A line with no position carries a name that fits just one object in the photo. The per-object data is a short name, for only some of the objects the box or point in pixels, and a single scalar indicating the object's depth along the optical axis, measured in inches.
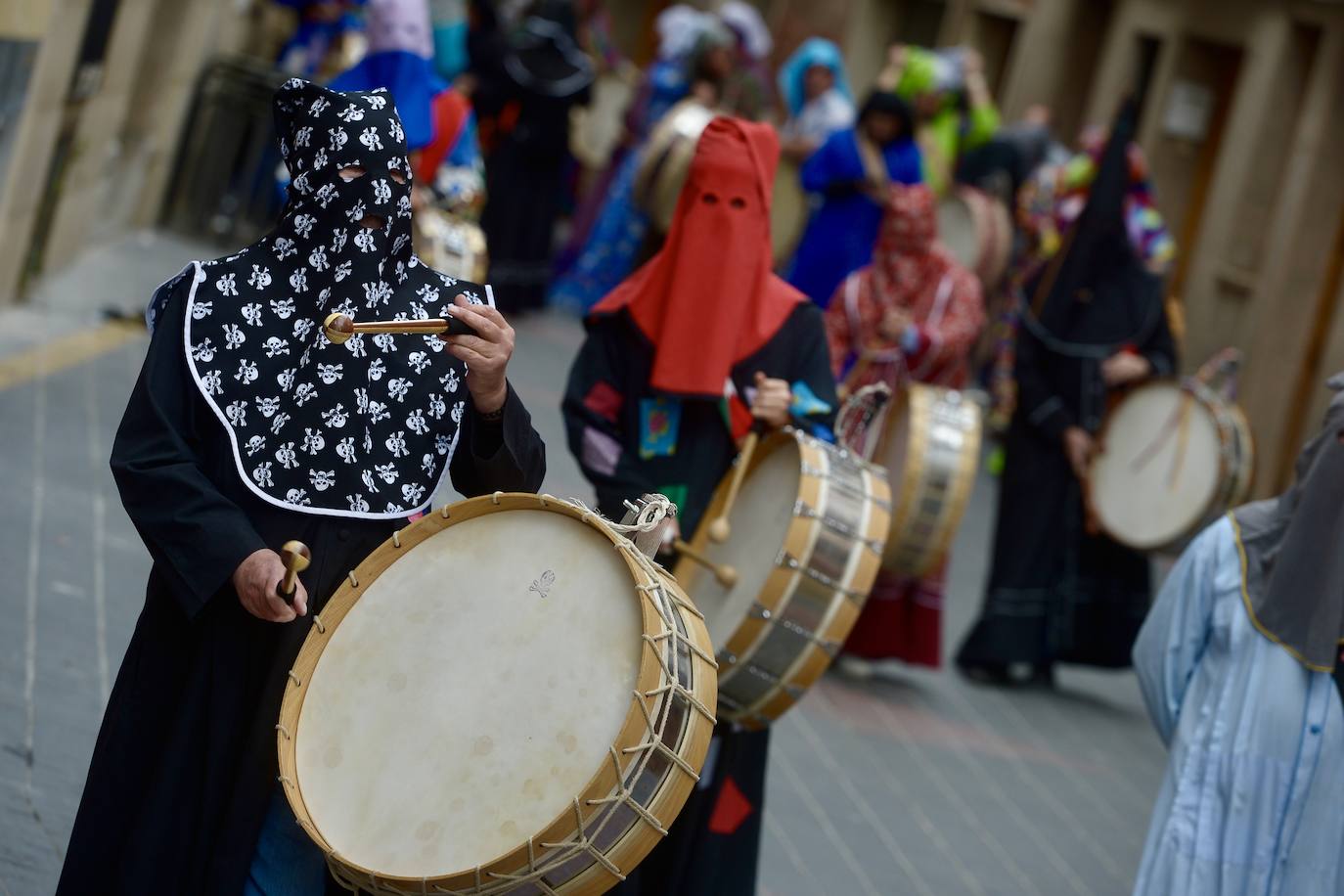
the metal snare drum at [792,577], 297.5
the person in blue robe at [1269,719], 310.4
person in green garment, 1025.8
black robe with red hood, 311.2
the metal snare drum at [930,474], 507.7
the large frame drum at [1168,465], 542.9
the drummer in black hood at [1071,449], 586.3
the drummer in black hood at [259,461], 232.2
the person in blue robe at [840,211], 721.6
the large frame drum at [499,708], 211.8
